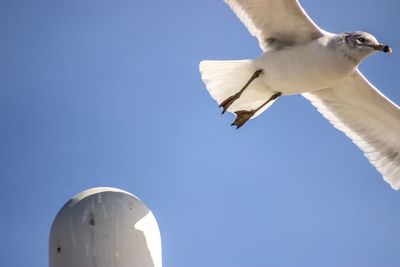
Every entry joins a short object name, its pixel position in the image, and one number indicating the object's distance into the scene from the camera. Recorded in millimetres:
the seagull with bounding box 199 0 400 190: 19047
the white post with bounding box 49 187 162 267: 13922
